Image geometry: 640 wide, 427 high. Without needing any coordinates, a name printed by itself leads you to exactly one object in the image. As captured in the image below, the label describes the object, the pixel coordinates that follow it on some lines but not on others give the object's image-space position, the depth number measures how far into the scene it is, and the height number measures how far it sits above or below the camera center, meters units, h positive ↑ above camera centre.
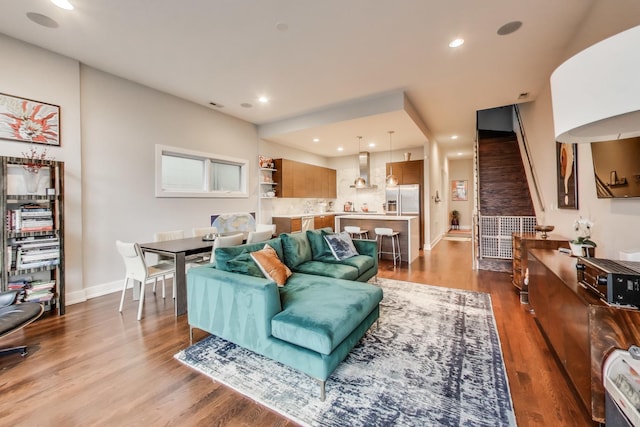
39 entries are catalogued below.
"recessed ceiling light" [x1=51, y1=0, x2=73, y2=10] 2.43 +1.98
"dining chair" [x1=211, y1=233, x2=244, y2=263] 3.24 -0.36
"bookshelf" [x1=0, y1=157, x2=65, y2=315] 2.79 -0.18
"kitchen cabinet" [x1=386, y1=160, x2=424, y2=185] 7.32 +1.15
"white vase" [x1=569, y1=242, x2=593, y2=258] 2.35 -0.36
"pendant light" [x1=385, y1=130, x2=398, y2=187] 6.80 +0.79
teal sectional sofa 1.74 -0.74
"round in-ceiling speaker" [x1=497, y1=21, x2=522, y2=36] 2.77 +1.98
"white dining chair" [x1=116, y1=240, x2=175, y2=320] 2.94 -0.62
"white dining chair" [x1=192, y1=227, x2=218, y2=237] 4.36 -0.30
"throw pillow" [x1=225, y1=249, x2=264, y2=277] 2.29 -0.47
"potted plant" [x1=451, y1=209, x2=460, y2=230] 11.82 -0.38
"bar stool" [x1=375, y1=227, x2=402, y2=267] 5.26 -0.59
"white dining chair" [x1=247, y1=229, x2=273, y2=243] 3.79 -0.35
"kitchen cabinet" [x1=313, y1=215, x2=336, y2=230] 7.37 -0.26
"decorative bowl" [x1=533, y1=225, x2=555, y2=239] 3.39 -0.24
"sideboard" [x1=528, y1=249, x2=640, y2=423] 1.34 -0.69
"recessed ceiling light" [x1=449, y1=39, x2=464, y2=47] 3.06 +1.99
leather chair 2.06 -0.83
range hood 8.01 +1.39
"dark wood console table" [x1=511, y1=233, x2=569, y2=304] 3.12 -0.47
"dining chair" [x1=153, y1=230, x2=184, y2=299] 3.80 -0.36
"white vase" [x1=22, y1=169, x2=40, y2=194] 3.06 +0.42
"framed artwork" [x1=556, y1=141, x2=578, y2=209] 3.02 +0.43
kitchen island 5.49 -0.32
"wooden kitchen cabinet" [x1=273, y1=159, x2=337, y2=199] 6.68 +0.91
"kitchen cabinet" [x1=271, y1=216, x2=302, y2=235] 6.55 -0.29
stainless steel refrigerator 7.31 +0.34
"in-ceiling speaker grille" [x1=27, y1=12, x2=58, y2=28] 2.63 +2.00
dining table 3.01 -0.48
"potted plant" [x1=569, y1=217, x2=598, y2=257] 2.35 -0.30
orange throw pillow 2.50 -0.52
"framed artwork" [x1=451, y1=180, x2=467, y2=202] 11.70 +0.94
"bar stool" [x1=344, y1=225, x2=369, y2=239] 5.43 -0.42
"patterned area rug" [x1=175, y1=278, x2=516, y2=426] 1.57 -1.20
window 4.58 +0.78
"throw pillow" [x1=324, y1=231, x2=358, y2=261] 3.62 -0.48
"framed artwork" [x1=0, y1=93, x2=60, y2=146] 2.98 +1.12
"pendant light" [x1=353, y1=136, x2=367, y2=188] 7.30 +0.80
